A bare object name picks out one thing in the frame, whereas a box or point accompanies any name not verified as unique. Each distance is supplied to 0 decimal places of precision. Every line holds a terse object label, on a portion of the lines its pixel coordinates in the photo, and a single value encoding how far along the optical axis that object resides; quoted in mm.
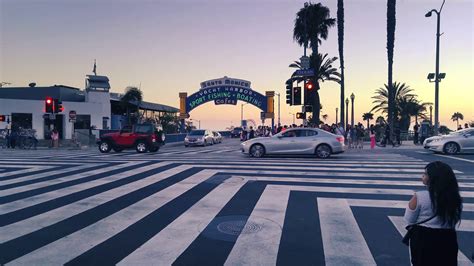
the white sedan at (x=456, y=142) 18094
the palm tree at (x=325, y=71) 36969
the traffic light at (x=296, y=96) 20705
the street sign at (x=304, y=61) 20906
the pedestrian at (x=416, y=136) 28822
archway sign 42406
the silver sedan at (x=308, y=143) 17062
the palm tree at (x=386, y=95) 53750
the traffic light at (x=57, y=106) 25842
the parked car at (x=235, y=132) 64062
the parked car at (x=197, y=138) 32531
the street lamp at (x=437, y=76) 24983
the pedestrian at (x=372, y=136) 24016
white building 38562
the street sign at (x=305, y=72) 19266
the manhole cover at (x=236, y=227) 5488
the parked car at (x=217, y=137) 38631
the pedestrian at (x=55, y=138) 28347
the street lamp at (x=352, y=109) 38703
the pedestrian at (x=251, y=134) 33144
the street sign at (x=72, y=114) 28002
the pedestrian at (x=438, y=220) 3086
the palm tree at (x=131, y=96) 45906
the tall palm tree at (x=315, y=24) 35281
